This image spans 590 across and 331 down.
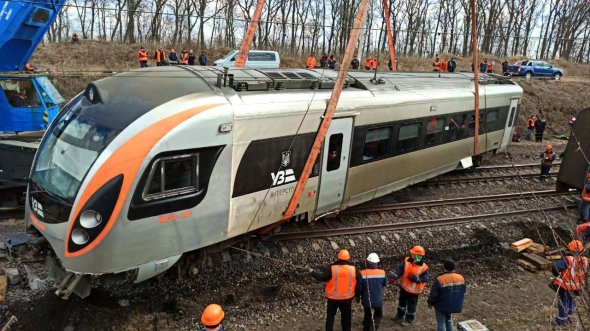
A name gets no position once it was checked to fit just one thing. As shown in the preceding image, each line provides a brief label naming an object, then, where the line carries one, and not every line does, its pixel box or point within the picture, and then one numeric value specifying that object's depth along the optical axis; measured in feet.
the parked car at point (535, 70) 112.37
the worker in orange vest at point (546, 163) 46.83
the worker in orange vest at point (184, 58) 81.33
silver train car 17.66
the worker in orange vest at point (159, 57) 78.84
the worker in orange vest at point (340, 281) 19.19
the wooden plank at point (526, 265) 28.91
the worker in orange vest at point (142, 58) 77.23
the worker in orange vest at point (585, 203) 36.55
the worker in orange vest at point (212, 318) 14.73
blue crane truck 34.53
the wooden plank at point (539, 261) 28.71
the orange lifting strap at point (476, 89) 36.33
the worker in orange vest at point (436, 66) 90.48
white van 83.51
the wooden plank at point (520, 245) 30.92
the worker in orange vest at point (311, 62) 84.69
